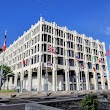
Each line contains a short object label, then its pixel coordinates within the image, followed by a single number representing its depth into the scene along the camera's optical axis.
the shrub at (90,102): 5.90
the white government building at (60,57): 37.88
